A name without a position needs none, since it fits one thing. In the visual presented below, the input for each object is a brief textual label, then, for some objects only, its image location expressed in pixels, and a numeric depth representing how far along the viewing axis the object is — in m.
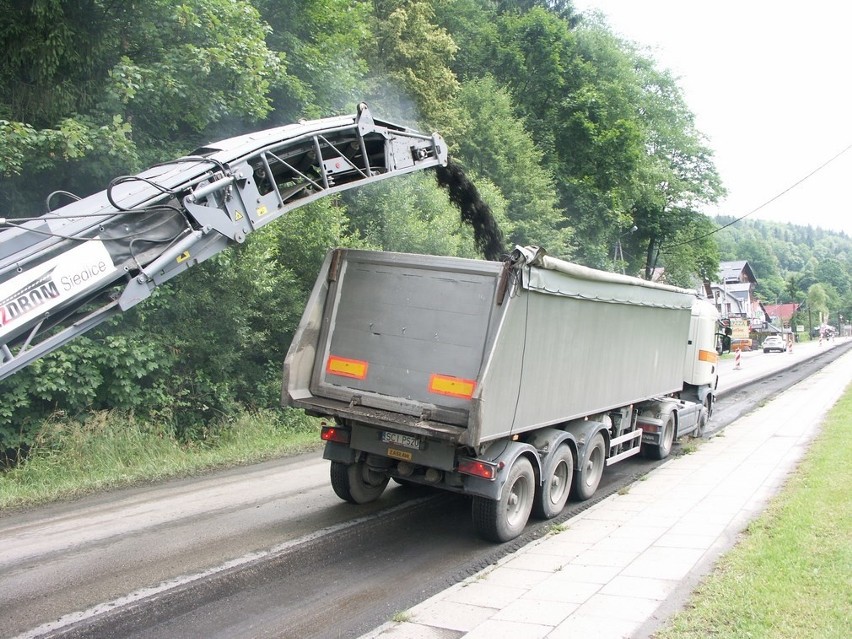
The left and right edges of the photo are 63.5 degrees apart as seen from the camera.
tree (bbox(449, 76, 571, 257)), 26.59
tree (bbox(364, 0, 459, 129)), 23.19
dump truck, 6.69
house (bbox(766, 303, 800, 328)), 125.19
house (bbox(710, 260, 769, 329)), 100.02
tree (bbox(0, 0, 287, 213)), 10.78
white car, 59.75
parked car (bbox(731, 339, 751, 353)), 57.97
